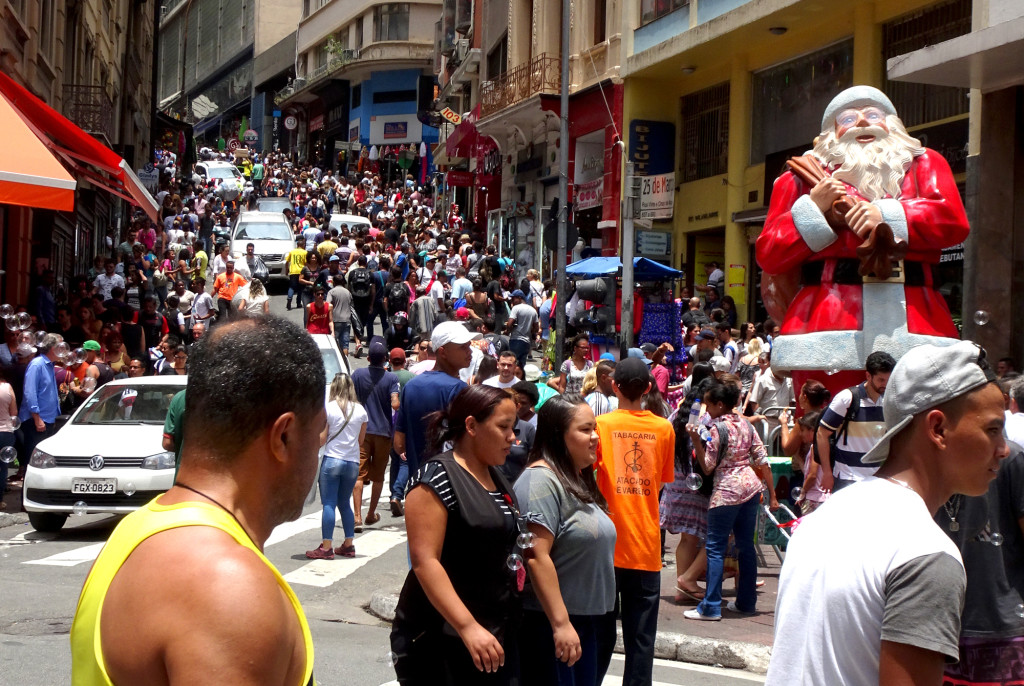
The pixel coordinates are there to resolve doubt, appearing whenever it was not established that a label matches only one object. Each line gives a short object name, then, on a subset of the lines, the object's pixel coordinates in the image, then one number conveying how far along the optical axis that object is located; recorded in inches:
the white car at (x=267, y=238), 1312.7
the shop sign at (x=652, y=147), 1003.3
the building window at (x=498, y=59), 1473.9
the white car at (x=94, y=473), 463.8
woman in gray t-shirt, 200.1
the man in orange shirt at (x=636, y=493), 232.7
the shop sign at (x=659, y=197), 821.9
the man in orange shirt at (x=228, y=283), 922.1
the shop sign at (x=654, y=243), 1007.6
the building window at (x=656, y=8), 917.8
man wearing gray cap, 101.2
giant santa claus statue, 337.4
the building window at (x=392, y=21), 2618.1
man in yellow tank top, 76.4
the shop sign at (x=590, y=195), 1093.8
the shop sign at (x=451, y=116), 1681.8
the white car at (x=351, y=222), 1408.7
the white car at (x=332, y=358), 612.3
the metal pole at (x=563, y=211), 782.3
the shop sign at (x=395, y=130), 2637.8
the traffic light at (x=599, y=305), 725.3
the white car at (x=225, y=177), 1891.0
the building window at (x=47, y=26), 902.4
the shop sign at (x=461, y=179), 1601.9
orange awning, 481.1
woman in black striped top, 172.7
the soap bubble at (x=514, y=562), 182.4
